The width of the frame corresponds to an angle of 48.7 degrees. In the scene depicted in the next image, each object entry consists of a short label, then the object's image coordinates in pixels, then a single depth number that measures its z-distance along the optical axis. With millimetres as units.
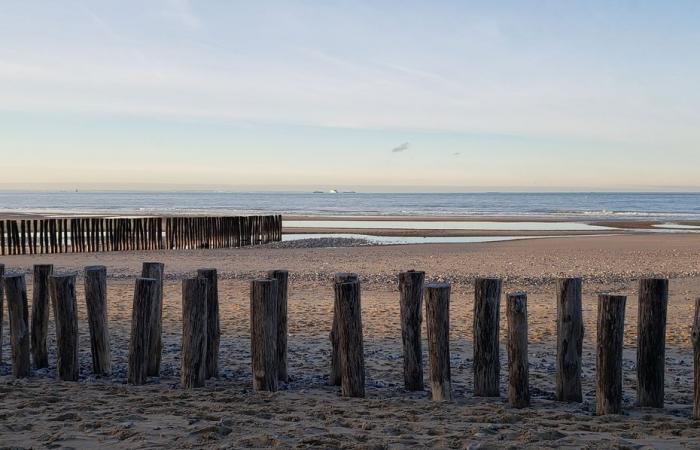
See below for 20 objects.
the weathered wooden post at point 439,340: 6613
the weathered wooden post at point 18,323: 7344
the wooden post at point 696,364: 5945
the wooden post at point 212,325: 7281
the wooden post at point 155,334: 7164
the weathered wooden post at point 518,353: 6367
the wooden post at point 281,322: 7316
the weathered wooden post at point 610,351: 6188
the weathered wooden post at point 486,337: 6551
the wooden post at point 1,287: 7760
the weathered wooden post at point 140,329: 7000
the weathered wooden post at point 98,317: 7266
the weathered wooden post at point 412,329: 6984
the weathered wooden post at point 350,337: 6652
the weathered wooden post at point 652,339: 6316
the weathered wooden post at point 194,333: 6859
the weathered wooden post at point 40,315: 7691
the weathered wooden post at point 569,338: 6492
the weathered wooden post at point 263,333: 6730
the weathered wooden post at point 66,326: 7191
